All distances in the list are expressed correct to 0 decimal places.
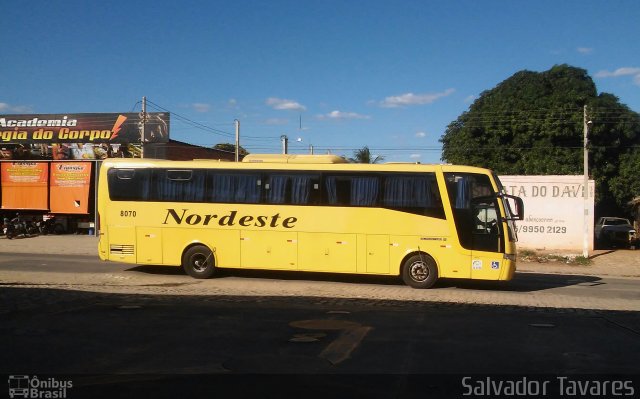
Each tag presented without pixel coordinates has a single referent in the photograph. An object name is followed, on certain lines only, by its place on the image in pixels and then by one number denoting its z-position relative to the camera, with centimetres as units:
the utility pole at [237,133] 3866
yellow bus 1398
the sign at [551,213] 2709
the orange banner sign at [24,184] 3331
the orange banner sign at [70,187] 3281
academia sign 3353
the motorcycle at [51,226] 3306
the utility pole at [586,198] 2352
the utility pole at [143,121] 3250
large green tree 3541
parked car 3095
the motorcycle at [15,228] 3070
